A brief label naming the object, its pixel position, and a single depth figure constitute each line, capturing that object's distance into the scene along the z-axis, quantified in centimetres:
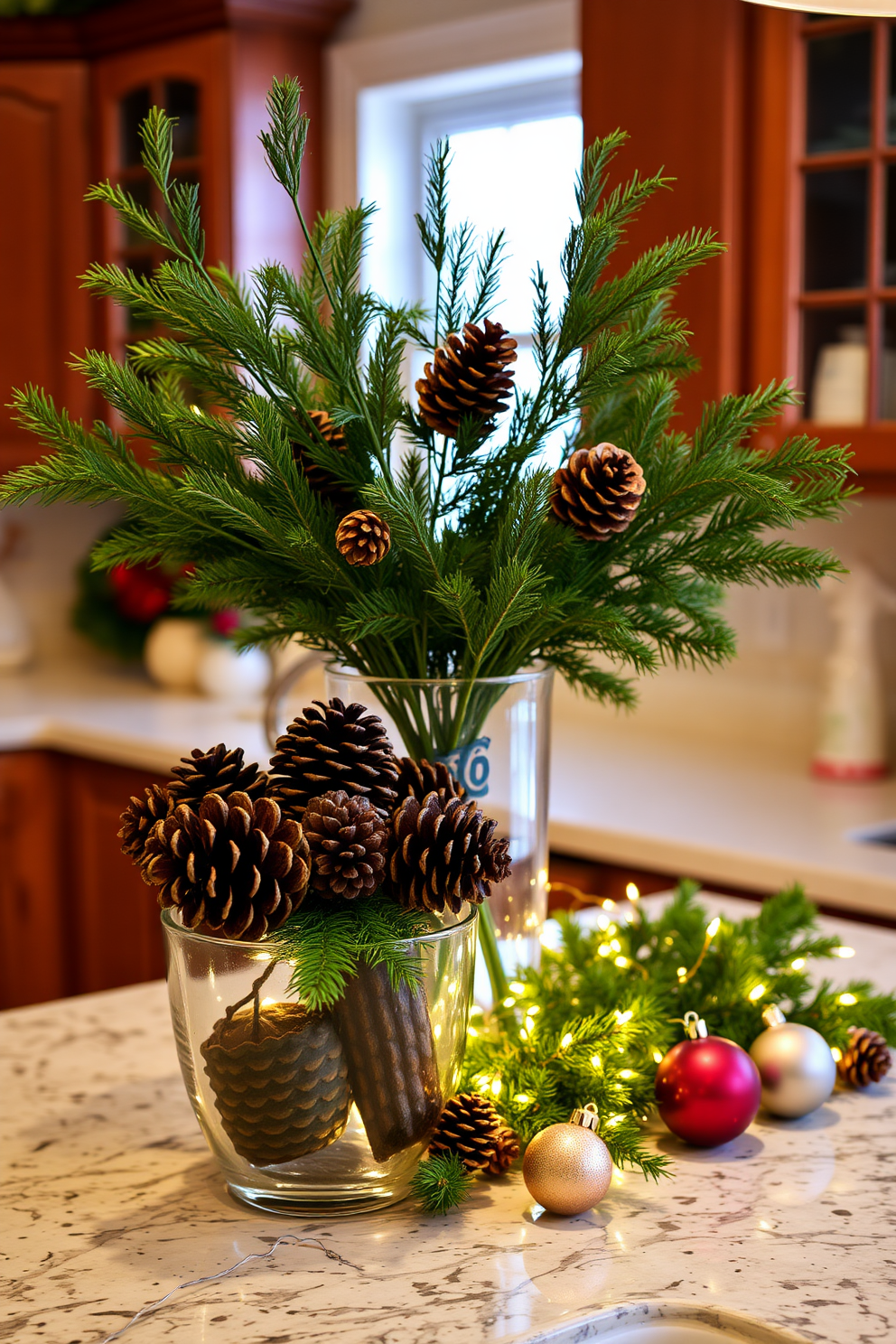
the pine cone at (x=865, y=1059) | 89
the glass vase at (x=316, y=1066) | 67
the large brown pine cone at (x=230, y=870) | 64
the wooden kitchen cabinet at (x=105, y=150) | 292
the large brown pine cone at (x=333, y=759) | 70
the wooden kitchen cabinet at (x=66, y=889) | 274
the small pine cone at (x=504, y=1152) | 75
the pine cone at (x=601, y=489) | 76
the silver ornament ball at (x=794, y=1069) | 83
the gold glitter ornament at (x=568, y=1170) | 71
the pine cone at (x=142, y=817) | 69
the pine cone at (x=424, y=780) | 71
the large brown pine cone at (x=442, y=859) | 67
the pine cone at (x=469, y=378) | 77
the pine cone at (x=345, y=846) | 66
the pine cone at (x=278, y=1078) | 67
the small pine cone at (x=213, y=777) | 70
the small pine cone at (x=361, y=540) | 72
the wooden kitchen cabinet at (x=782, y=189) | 199
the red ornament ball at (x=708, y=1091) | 79
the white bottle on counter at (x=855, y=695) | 225
